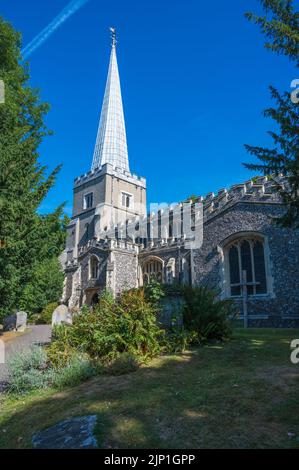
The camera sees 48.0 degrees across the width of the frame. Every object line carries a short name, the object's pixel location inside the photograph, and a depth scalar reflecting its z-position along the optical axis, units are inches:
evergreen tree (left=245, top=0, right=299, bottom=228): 317.4
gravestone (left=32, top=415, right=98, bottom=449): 146.5
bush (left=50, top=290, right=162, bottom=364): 298.4
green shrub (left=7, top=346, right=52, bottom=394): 263.7
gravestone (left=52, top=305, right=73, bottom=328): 513.4
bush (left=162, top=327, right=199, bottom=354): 317.0
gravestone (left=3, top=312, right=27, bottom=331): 680.4
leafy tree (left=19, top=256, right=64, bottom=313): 1038.5
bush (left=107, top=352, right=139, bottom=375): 263.4
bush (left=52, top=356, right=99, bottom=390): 258.1
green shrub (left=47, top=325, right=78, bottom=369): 296.4
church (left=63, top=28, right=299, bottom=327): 687.1
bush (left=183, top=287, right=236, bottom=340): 349.1
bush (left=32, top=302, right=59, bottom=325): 949.2
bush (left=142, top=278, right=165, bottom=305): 349.1
